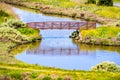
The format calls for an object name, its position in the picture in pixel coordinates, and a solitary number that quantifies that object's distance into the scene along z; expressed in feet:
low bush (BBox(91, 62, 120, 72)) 185.23
